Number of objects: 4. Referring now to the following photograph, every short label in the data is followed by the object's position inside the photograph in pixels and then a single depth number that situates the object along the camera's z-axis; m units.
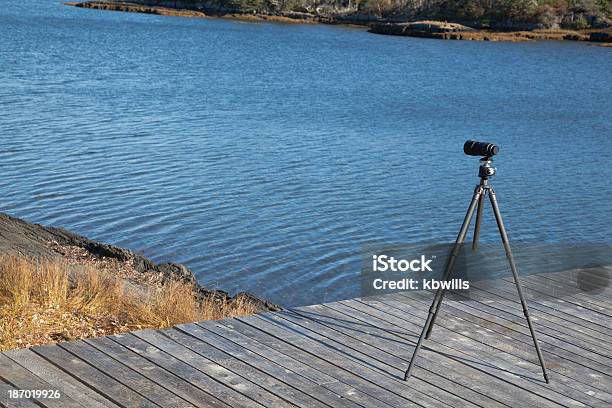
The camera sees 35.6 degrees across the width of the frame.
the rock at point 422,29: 83.62
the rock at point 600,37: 78.12
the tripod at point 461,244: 5.52
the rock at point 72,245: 10.41
